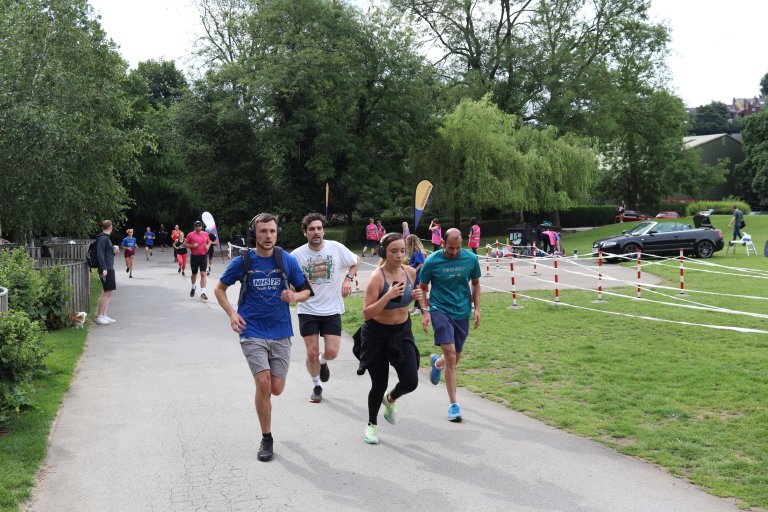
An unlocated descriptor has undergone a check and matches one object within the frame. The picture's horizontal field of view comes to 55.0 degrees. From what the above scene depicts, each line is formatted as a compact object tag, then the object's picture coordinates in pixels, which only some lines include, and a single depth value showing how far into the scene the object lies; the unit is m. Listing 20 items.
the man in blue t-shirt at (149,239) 35.84
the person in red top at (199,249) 16.61
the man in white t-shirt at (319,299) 7.32
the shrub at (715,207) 56.48
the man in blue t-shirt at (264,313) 5.63
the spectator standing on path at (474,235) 27.40
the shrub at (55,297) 11.37
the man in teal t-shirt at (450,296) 6.74
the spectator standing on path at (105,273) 13.02
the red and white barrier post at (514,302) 14.56
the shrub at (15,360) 6.20
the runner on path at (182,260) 23.61
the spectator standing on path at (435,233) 26.64
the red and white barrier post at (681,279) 15.29
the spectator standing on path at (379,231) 33.44
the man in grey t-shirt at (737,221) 28.02
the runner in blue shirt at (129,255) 23.31
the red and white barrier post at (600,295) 15.08
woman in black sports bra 6.04
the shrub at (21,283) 9.76
